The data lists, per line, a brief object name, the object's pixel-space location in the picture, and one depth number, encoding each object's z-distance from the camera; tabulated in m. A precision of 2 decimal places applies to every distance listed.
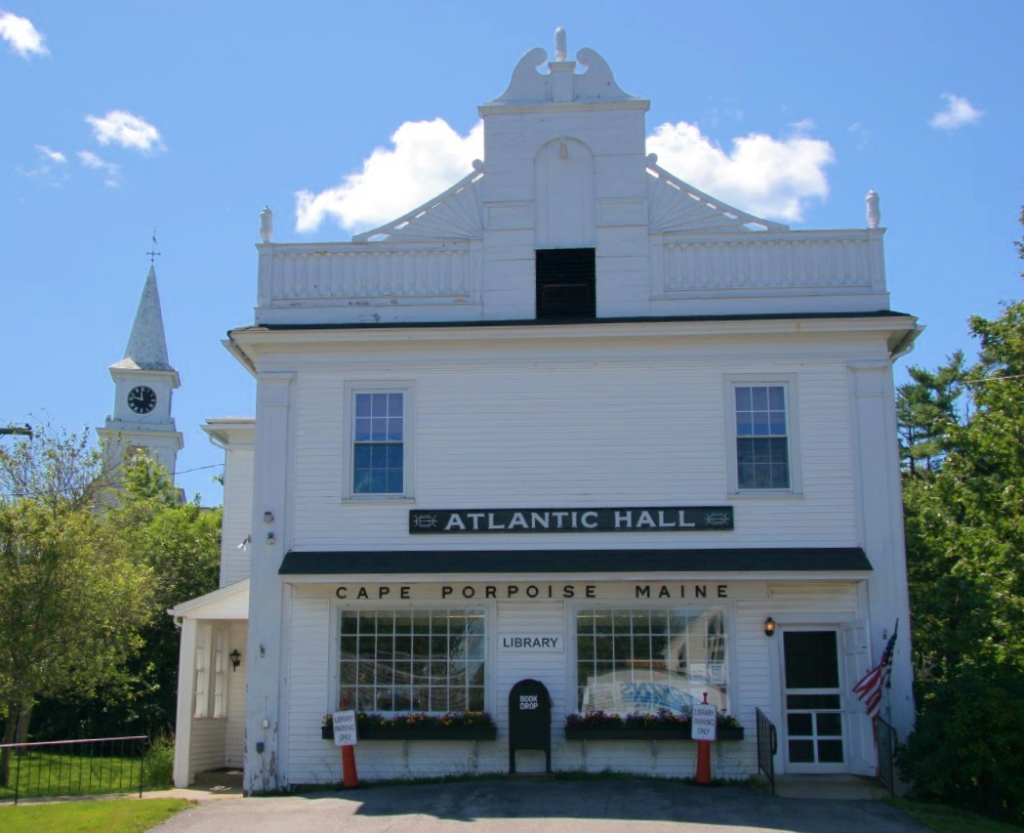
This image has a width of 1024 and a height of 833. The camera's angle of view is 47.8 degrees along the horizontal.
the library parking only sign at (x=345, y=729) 15.98
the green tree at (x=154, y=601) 25.53
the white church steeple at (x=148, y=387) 71.06
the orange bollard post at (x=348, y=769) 16.12
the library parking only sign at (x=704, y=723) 15.57
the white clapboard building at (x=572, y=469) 16.69
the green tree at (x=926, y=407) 39.84
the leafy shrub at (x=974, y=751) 14.31
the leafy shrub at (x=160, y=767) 18.83
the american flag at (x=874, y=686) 15.90
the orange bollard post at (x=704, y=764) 15.75
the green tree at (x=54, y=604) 19.11
